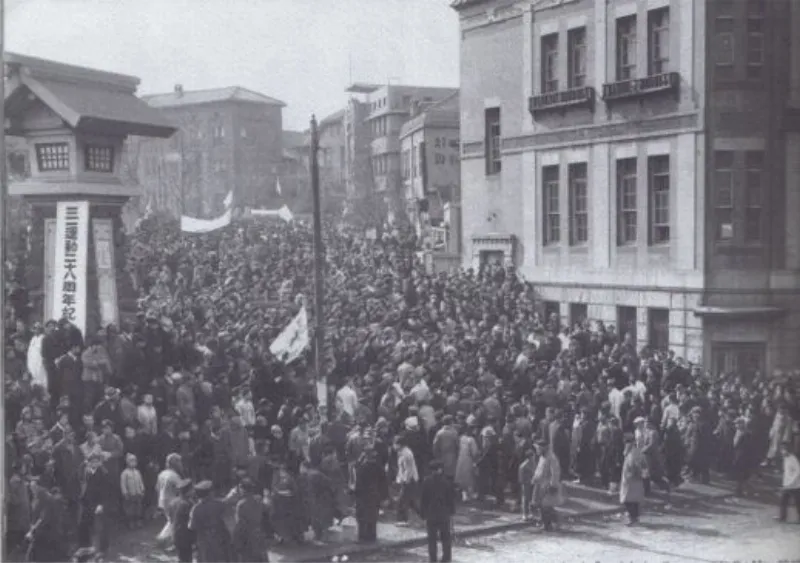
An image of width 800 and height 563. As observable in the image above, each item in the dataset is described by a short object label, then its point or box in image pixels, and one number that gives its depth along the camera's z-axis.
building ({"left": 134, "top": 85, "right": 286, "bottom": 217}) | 25.08
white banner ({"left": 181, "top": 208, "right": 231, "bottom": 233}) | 25.02
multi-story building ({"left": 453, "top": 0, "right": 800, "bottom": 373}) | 21.05
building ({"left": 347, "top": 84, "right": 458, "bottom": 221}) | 36.62
